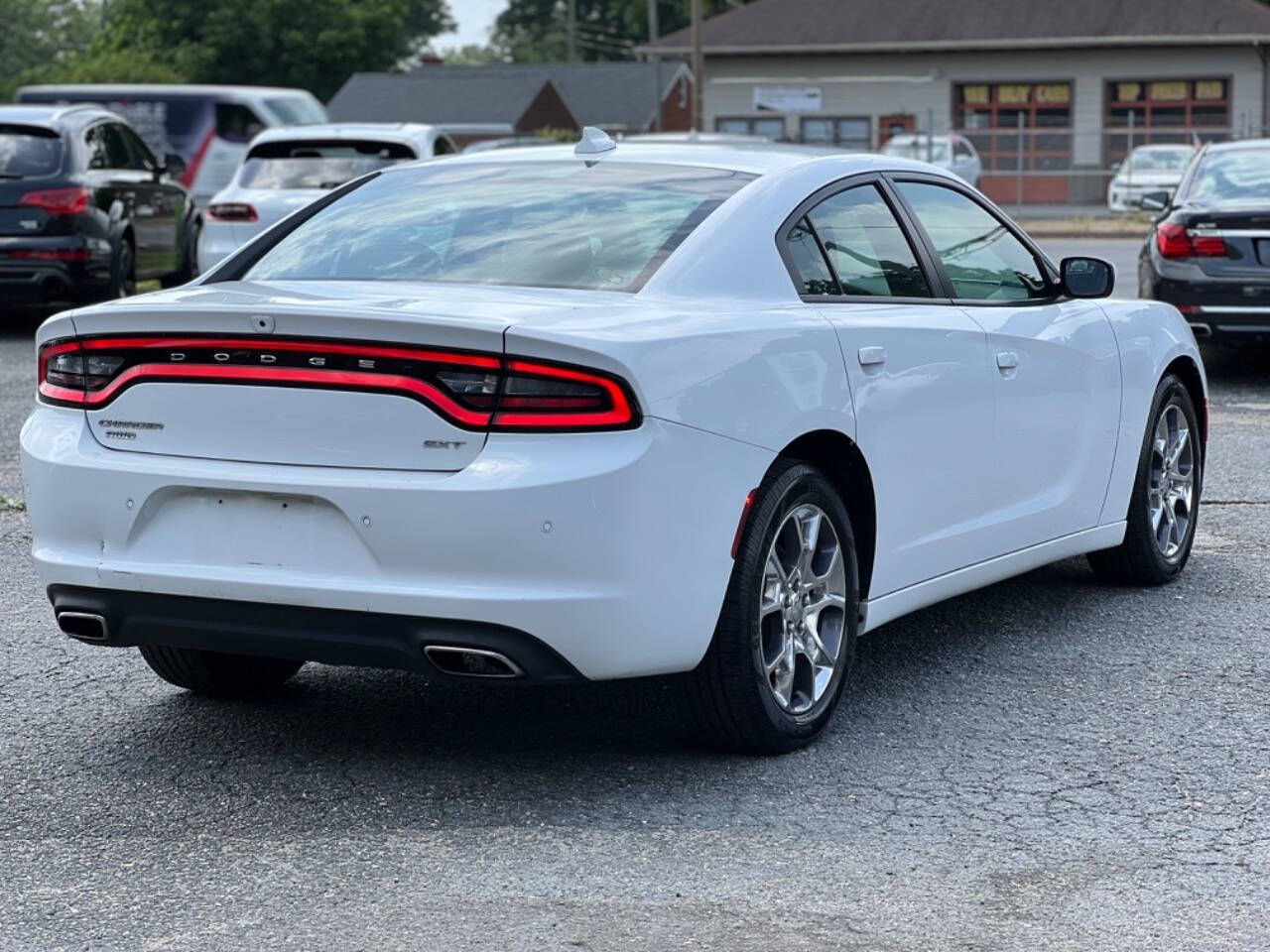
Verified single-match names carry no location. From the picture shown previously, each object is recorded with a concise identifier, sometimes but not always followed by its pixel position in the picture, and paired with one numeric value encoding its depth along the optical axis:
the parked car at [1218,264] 12.63
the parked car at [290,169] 16.89
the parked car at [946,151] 39.56
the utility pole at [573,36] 95.40
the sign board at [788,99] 49.12
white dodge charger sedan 4.37
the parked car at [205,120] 31.16
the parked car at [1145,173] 38.81
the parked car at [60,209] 15.47
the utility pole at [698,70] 40.50
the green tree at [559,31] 109.62
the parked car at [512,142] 33.26
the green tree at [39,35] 98.94
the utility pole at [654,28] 56.44
